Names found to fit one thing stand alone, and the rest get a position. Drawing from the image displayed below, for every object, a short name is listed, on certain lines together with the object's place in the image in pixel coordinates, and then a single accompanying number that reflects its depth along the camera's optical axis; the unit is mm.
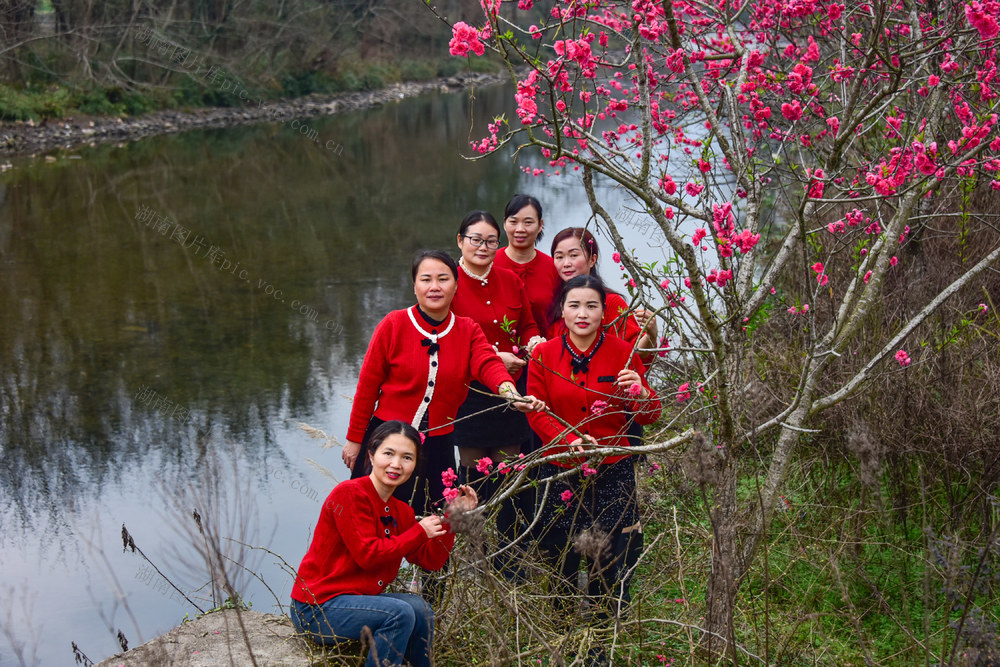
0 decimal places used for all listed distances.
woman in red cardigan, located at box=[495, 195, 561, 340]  4762
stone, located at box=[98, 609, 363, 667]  3641
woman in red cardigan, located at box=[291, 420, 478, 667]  3232
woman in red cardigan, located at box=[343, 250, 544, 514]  4066
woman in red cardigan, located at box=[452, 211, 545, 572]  4480
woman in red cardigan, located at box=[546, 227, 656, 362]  4105
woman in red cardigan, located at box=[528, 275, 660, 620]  3828
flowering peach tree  3217
